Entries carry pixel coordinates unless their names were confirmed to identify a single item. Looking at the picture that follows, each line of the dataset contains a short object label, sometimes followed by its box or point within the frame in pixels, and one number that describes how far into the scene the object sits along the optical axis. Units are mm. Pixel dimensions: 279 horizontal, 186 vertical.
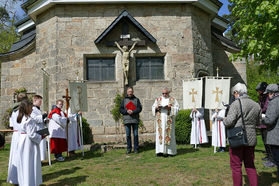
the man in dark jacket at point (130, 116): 7812
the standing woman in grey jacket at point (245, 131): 4145
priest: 7320
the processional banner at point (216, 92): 7801
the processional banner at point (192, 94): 8188
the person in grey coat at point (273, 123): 4441
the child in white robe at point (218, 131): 7837
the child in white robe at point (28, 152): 4477
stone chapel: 10539
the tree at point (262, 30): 5969
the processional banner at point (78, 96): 7773
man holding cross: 7156
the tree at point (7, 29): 20906
